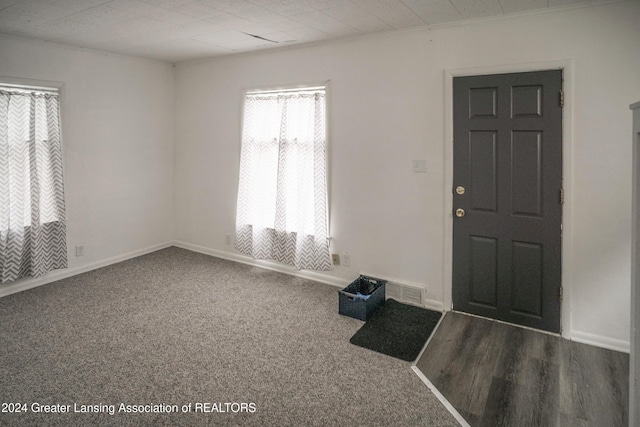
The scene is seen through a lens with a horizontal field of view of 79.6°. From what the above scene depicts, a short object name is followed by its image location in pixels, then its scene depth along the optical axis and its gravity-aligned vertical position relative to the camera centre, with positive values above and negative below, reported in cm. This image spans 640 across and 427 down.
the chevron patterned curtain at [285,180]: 394 +22
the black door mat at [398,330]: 273 -102
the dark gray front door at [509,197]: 287 +2
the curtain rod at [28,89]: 354 +107
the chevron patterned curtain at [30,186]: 358 +14
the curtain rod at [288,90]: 388 +117
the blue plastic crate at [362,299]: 319 -84
